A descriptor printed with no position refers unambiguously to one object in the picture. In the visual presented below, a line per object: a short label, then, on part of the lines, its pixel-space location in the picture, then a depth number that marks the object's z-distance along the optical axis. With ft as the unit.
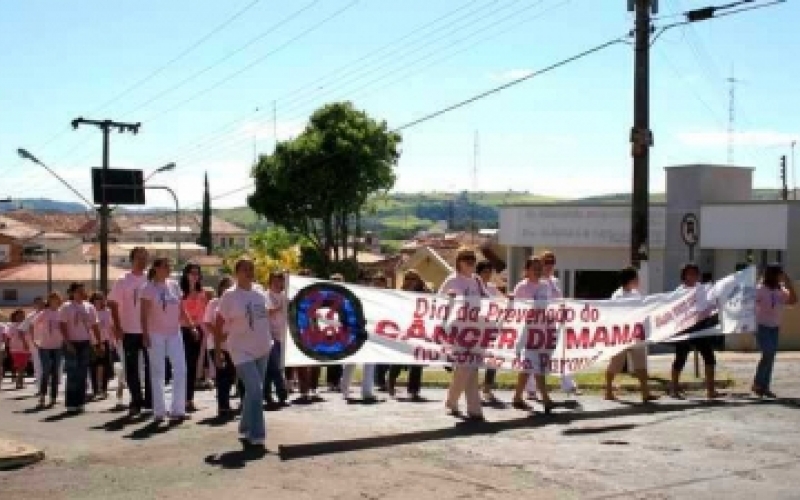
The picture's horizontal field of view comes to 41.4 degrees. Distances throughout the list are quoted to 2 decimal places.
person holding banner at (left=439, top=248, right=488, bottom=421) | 37.91
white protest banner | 36.04
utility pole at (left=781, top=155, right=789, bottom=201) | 225.37
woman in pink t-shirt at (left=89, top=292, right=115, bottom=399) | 52.75
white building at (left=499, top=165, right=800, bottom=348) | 105.29
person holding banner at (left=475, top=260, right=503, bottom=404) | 42.29
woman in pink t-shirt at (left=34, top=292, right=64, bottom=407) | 50.55
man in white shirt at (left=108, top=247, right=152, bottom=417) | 39.81
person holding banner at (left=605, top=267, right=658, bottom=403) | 43.57
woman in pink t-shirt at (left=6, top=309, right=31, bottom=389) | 69.31
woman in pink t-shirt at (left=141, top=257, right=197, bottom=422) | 37.88
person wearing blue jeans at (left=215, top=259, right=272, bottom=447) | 32.68
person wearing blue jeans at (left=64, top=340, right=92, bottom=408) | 45.27
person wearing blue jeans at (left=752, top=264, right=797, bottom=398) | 46.19
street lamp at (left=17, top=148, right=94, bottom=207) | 142.31
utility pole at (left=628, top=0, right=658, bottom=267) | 57.00
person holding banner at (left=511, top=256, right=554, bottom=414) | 41.14
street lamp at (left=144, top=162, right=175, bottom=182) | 157.20
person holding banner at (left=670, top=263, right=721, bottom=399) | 45.93
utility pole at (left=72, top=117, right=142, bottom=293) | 148.56
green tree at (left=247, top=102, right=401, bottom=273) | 178.19
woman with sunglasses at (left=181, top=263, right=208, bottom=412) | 44.91
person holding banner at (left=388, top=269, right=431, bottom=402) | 45.14
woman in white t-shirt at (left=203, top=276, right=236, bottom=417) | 35.35
